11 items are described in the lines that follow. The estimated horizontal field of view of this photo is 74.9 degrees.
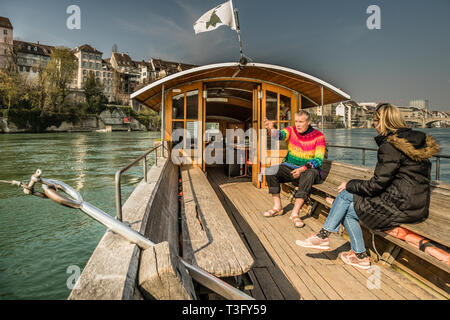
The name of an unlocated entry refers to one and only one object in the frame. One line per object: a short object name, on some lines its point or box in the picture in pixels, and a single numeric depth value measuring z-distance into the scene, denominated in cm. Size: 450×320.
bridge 6132
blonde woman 248
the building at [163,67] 10225
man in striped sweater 430
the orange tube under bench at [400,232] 271
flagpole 591
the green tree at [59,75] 6462
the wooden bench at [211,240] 224
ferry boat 161
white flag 595
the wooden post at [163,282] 147
